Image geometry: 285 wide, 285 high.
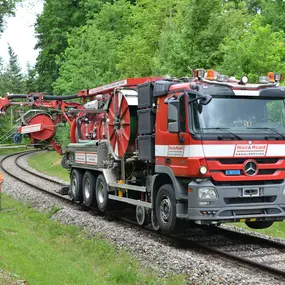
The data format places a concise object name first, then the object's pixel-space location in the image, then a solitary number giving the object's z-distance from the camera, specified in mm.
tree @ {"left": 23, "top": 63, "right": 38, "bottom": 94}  83788
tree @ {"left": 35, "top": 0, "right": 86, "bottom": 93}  53781
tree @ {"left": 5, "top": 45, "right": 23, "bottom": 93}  91325
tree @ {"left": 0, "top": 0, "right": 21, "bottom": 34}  26361
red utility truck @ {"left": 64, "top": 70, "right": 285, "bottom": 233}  9531
